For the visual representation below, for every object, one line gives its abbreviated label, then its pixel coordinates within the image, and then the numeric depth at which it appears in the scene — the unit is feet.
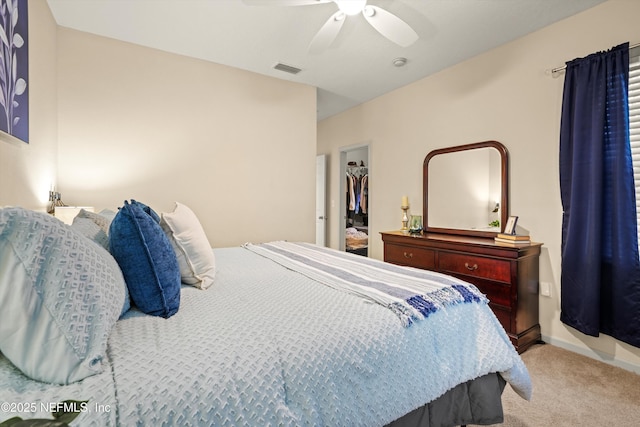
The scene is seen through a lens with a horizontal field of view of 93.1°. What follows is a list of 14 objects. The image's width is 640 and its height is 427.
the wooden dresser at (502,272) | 7.93
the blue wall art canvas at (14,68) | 4.87
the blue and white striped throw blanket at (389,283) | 4.14
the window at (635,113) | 7.06
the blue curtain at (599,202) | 6.94
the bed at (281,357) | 2.36
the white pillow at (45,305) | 2.30
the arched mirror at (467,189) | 9.63
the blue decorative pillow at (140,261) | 3.66
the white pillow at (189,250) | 4.96
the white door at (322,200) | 17.40
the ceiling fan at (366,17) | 6.36
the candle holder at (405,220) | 12.00
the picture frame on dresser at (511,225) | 8.78
